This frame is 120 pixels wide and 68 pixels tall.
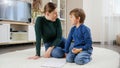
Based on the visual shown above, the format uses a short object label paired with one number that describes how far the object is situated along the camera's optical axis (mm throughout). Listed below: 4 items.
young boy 1690
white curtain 4828
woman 2018
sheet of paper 1574
